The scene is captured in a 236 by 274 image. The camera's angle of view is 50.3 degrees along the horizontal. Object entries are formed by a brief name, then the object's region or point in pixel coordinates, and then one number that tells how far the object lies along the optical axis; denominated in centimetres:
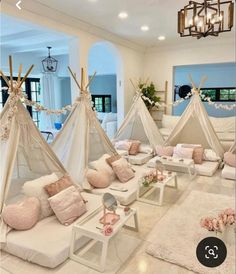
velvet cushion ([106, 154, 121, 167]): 431
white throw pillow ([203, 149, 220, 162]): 550
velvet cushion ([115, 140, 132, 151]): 606
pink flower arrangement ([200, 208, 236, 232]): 222
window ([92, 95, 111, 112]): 970
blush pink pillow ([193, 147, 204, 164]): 540
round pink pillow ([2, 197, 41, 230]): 264
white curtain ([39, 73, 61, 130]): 902
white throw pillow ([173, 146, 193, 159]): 541
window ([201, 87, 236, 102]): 926
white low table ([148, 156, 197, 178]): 494
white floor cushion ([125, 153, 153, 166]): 575
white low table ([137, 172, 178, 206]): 375
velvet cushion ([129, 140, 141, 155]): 608
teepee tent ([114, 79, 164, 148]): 631
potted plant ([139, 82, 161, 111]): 762
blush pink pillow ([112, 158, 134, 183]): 420
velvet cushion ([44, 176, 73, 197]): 297
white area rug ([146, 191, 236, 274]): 240
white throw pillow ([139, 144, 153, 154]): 617
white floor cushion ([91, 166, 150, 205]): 367
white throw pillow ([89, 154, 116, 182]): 414
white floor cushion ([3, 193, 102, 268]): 237
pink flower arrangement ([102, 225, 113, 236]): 239
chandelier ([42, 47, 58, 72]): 744
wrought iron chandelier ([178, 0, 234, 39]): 257
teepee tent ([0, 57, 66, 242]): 290
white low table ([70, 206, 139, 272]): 237
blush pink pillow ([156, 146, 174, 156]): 579
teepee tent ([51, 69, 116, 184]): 417
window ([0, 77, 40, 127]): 889
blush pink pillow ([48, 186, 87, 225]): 283
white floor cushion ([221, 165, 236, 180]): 479
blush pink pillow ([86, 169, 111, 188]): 395
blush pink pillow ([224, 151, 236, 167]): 509
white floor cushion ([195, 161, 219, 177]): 503
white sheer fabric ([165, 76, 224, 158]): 563
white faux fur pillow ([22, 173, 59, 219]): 293
